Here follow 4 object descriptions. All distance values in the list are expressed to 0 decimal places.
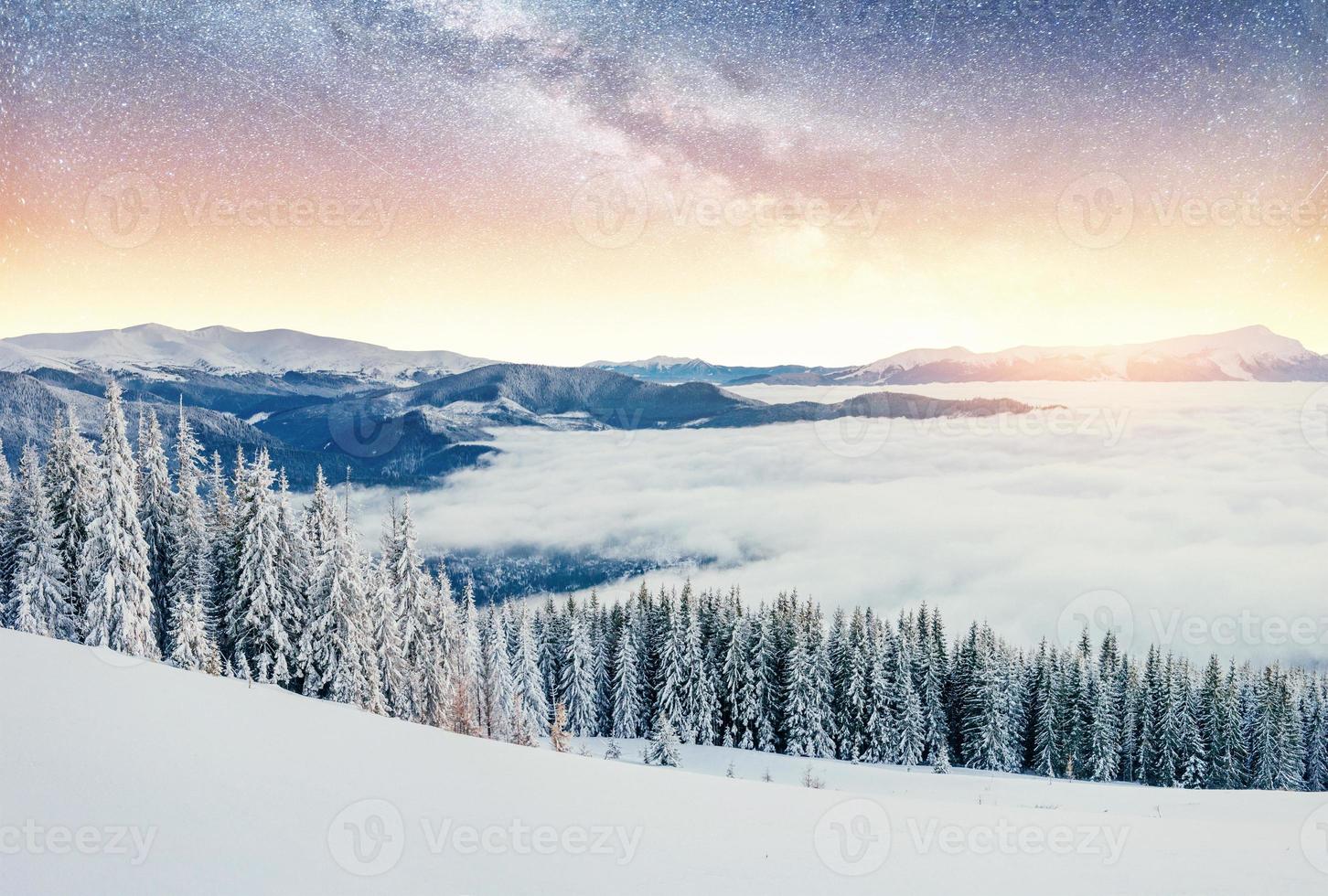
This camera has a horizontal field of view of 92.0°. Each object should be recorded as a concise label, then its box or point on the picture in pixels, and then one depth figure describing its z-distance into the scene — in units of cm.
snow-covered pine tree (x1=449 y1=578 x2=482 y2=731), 2470
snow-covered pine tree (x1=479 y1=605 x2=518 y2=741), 3650
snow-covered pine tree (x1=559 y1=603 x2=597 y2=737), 5516
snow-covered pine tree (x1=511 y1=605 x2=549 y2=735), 4991
